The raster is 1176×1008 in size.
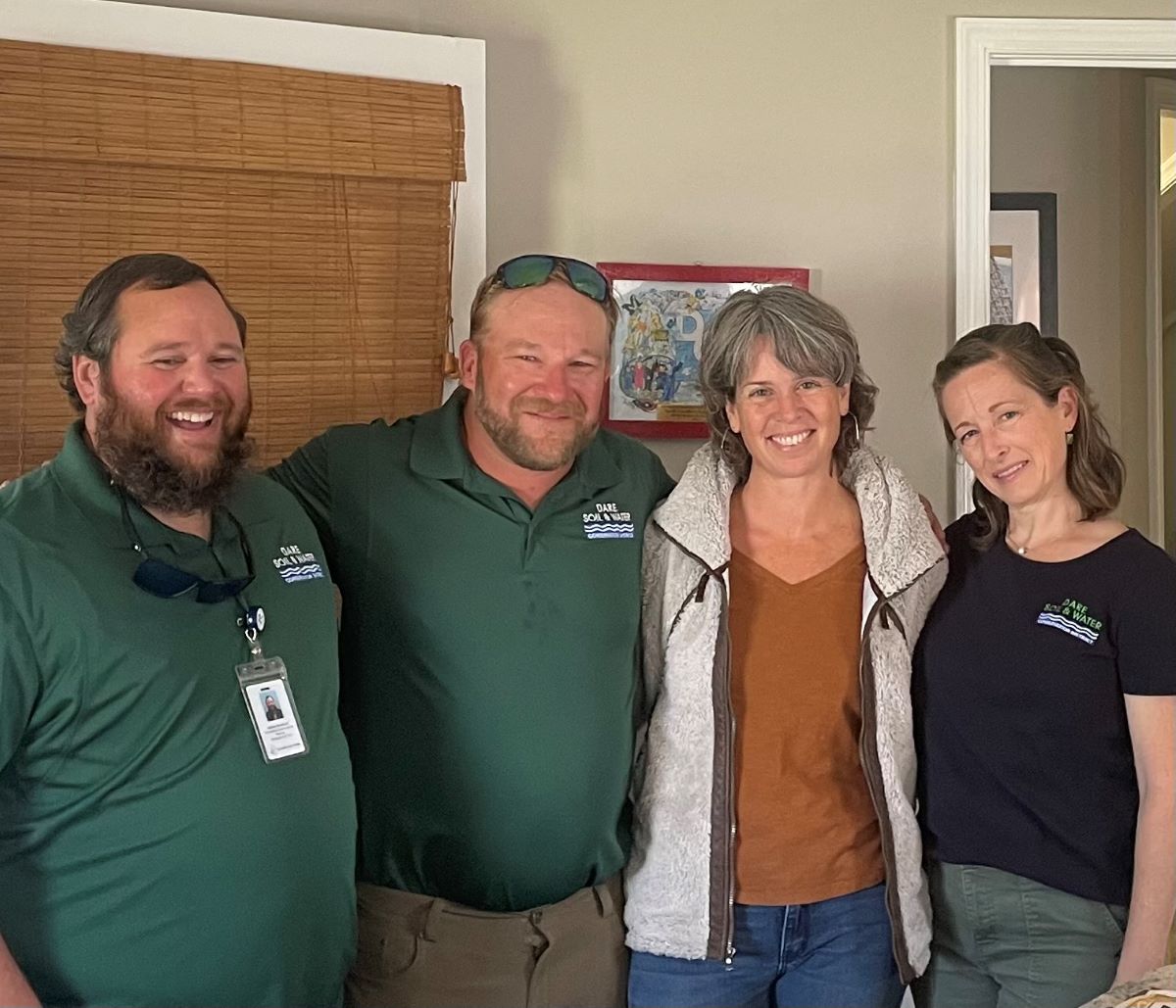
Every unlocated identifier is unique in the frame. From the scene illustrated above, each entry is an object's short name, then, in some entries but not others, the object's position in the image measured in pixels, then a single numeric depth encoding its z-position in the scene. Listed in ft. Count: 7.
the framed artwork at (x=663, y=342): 8.98
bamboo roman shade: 7.51
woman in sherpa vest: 6.53
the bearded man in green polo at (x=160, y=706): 5.10
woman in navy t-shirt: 6.22
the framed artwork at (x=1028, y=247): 12.37
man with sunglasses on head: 6.54
